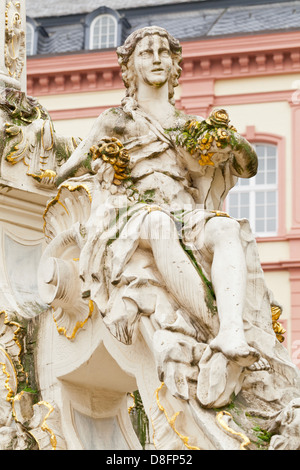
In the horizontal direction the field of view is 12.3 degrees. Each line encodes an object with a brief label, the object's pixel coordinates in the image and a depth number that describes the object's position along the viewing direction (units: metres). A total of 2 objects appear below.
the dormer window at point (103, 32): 28.39
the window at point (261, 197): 26.50
